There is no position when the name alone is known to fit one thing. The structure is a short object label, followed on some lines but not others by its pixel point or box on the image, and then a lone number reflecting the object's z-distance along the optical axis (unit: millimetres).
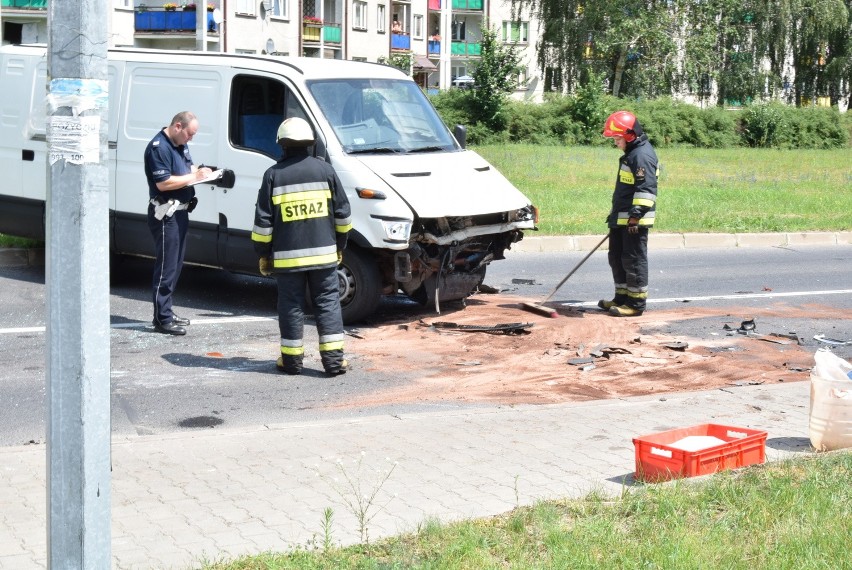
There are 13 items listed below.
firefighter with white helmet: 8383
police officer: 9875
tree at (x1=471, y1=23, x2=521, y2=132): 40750
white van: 10164
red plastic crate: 5754
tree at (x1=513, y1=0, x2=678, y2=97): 51562
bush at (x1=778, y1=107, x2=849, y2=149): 44625
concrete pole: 3562
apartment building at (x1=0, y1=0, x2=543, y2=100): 50344
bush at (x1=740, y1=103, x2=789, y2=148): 43938
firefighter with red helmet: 10906
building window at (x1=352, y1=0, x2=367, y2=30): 68562
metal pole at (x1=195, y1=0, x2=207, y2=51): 37344
